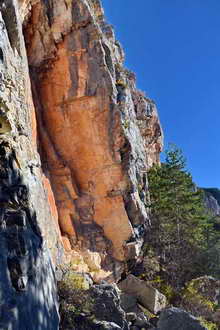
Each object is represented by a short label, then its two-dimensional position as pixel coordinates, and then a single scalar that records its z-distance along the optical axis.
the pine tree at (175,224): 18.03
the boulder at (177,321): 8.64
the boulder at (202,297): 13.02
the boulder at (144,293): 11.55
